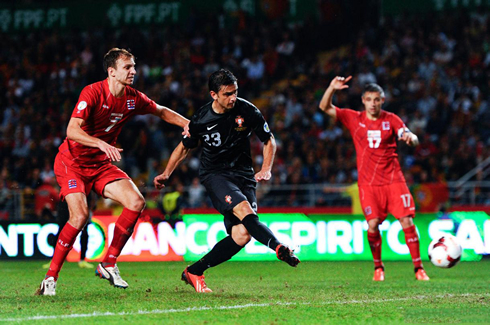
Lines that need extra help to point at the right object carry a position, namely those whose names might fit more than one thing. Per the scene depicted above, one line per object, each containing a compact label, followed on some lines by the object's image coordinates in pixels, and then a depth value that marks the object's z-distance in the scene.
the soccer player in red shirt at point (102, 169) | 14.89
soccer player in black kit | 14.79
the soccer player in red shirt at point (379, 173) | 19.50
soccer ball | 16.50
